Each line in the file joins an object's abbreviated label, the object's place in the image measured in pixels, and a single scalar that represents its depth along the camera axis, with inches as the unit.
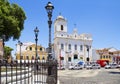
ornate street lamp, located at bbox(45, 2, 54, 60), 269.5
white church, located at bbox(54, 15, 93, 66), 1329.3
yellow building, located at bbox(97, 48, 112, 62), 1533.9
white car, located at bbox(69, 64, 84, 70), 1092.2
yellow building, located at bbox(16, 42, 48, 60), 1314.3
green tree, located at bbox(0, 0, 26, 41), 609.8
